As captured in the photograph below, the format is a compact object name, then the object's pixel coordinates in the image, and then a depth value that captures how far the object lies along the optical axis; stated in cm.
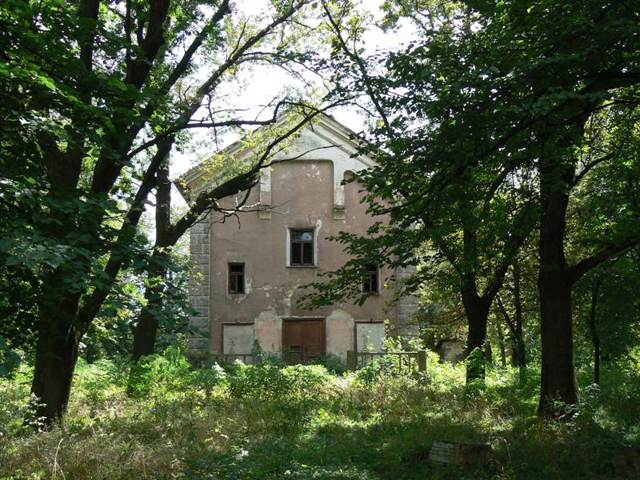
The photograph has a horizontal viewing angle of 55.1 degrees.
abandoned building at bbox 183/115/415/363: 2464
